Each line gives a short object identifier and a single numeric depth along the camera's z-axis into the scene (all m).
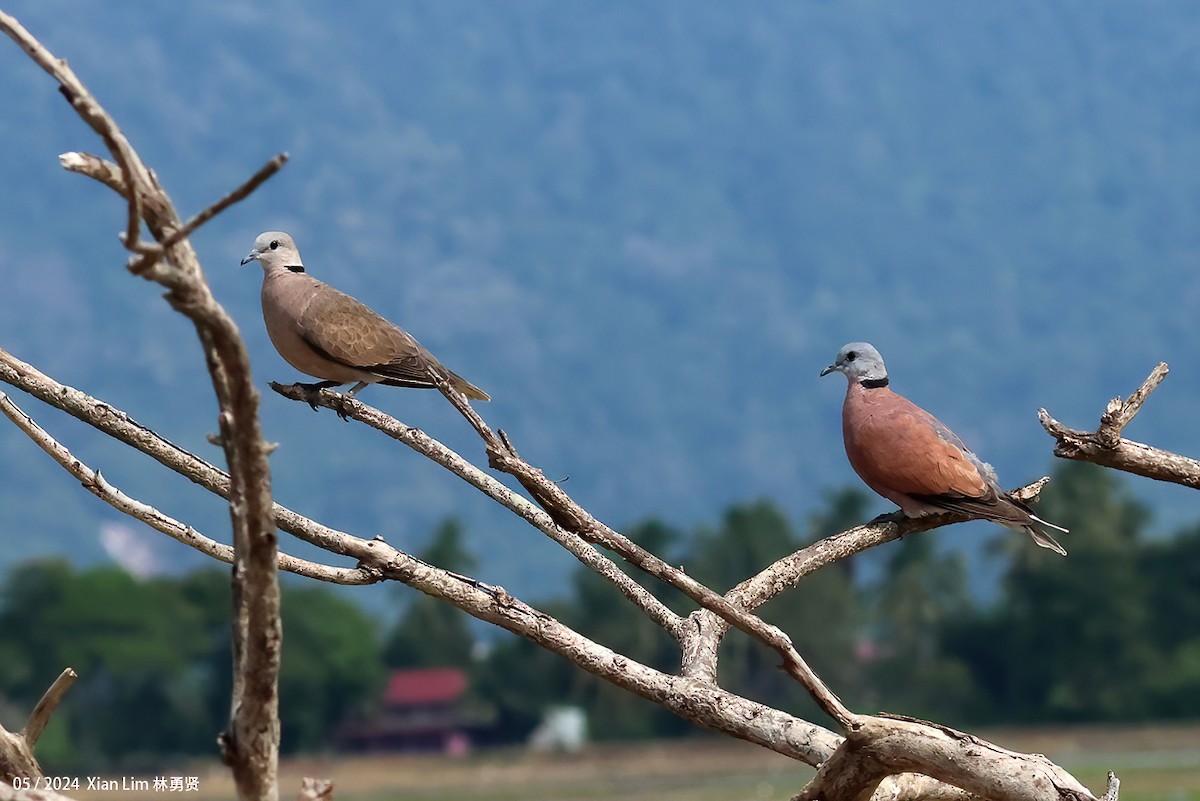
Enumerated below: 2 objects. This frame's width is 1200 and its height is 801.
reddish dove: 13.56
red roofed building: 181.50
